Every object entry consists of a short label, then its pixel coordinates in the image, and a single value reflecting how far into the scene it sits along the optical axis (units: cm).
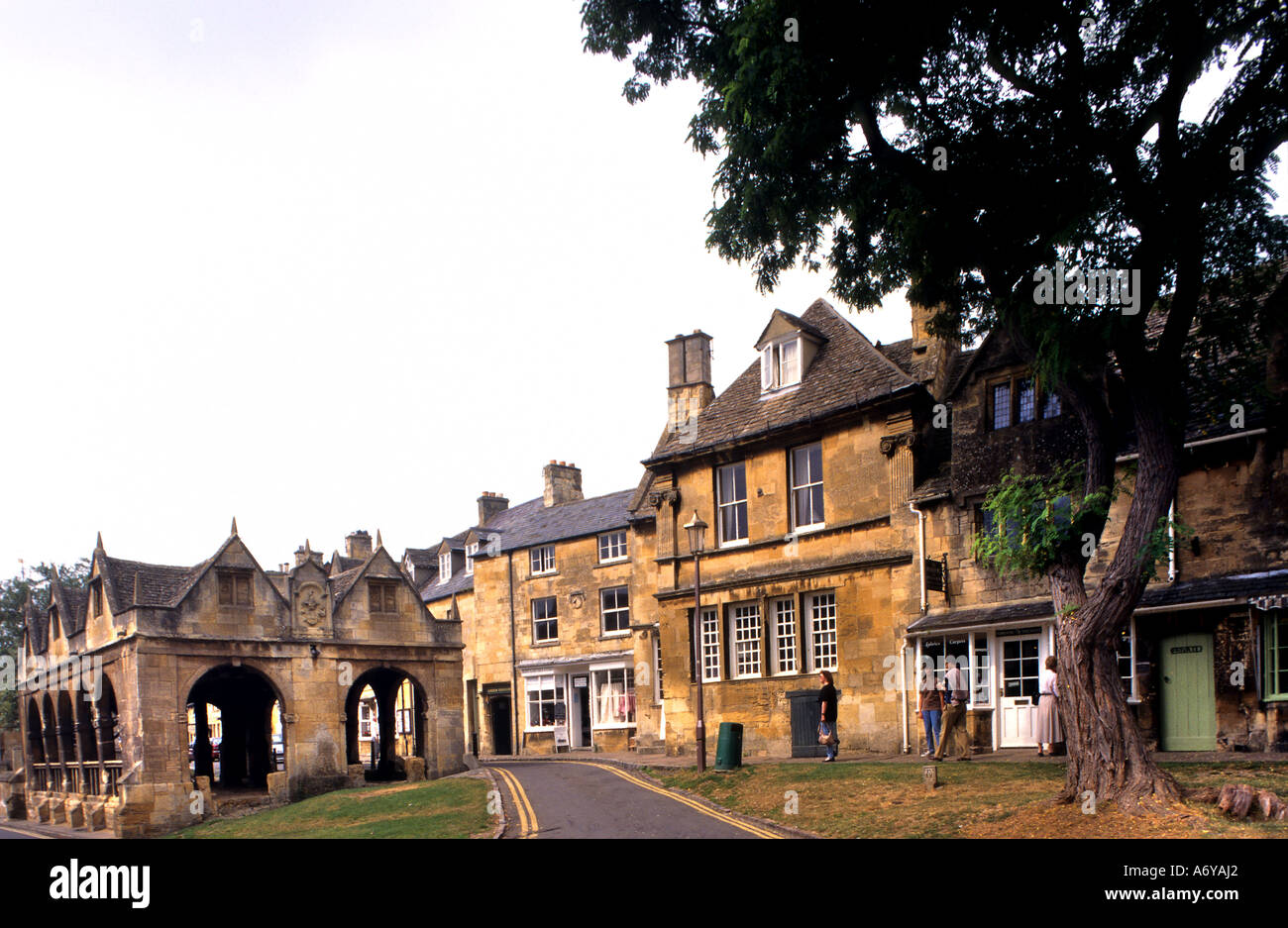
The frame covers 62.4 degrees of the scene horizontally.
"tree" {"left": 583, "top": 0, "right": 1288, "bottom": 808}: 1410
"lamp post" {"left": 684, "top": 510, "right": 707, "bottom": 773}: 2162
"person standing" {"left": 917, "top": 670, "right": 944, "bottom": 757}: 2108
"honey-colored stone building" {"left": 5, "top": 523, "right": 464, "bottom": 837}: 2989
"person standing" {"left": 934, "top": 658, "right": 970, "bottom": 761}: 2059
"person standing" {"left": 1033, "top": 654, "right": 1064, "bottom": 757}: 2036
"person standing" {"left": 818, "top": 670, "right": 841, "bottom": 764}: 2223
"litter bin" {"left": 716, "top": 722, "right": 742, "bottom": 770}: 2198
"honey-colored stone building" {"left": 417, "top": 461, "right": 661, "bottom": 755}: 4162
